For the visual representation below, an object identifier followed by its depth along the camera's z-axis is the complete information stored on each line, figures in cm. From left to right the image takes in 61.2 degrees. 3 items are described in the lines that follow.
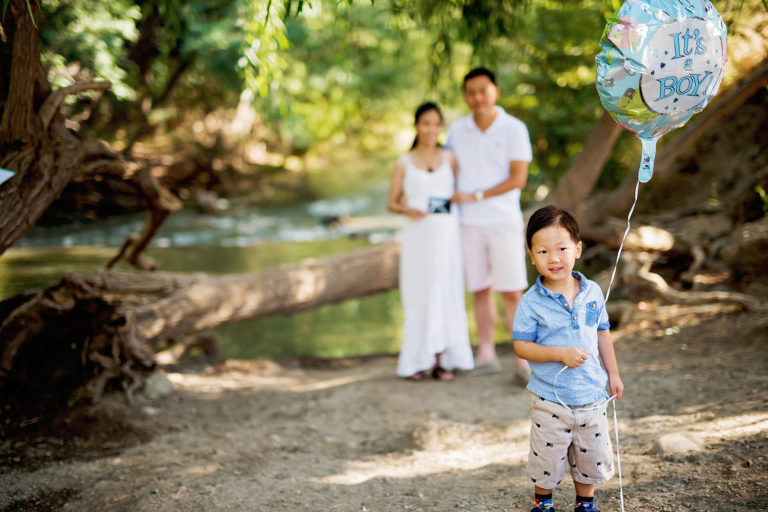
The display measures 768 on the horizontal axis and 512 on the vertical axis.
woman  440
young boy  231
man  420
